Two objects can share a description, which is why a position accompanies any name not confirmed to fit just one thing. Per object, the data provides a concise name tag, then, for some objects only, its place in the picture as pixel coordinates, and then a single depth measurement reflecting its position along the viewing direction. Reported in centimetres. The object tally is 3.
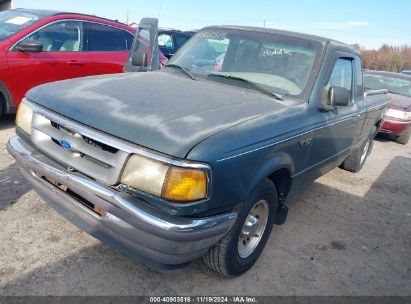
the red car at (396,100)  810
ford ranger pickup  215
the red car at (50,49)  530
